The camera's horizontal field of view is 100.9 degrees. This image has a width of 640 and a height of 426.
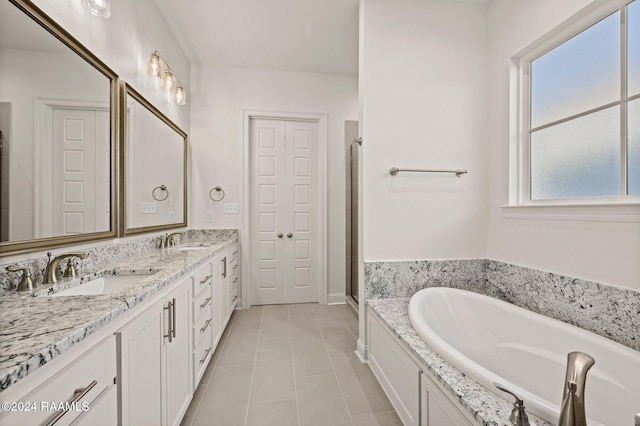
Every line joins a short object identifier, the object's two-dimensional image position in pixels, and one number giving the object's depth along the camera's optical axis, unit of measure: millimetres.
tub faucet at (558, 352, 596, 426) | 666
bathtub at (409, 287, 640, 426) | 1038
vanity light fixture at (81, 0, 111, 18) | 1350
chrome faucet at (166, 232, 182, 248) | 2312
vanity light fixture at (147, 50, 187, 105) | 2010
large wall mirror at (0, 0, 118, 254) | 1005
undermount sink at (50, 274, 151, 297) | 1211
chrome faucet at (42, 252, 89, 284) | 1113
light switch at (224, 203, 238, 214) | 3068
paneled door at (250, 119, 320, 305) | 3217
